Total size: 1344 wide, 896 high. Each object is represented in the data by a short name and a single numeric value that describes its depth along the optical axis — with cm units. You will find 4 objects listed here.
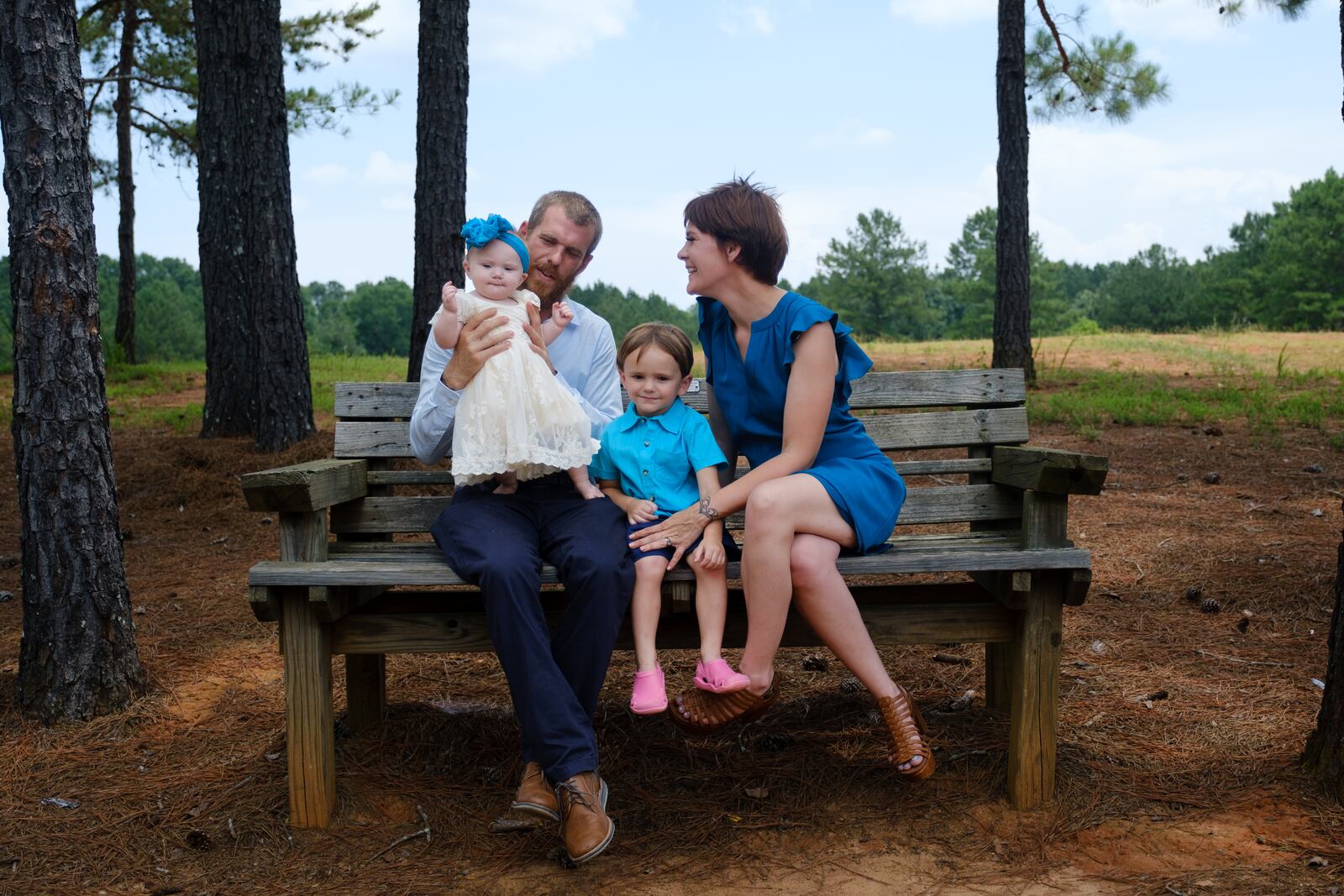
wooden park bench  303
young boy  325
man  284
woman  300
